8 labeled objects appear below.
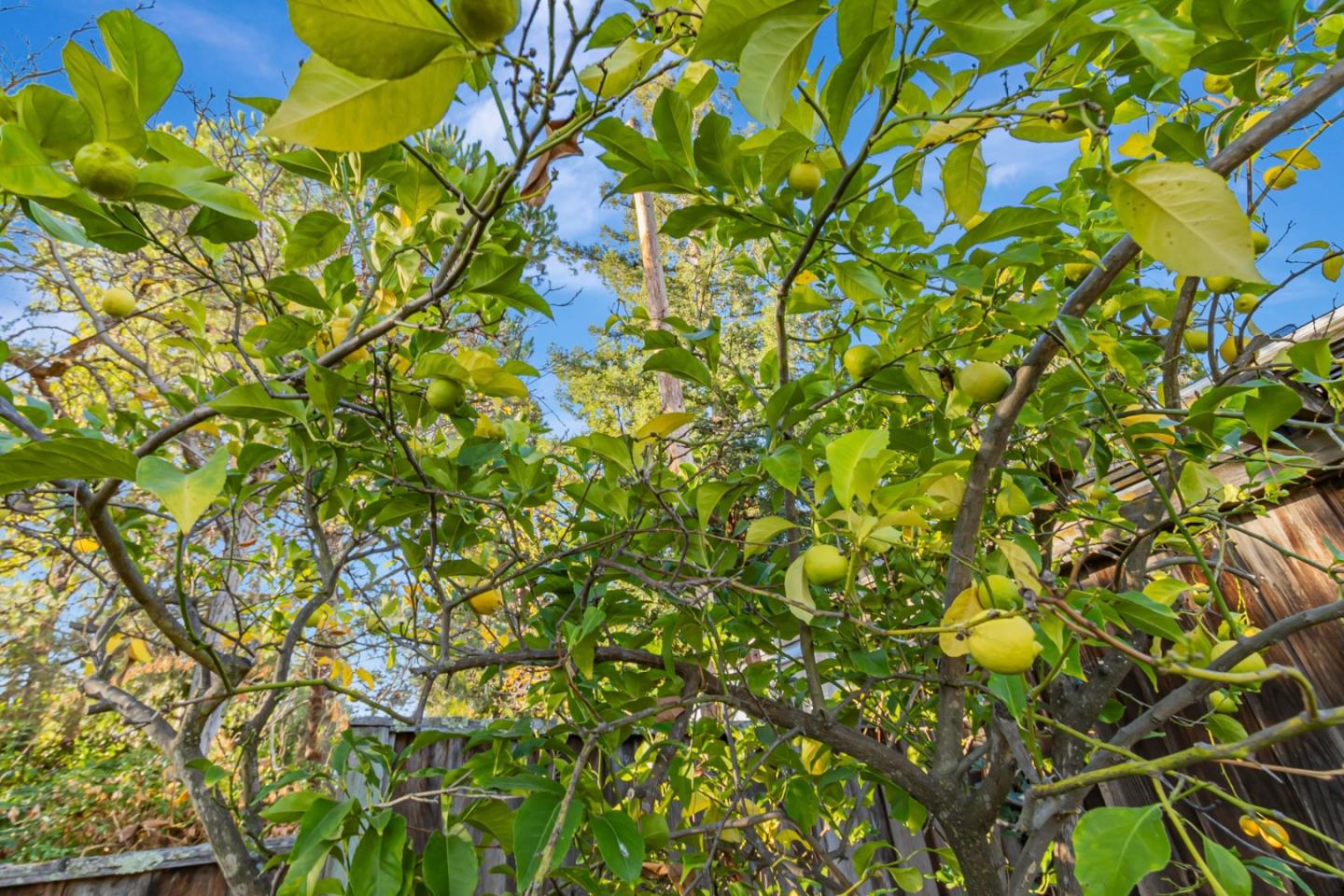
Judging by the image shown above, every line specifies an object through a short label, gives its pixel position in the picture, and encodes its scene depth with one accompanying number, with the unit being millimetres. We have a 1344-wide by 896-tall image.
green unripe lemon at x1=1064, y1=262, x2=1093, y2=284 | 1244
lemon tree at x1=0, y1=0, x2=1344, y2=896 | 489
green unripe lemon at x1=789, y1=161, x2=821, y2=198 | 861
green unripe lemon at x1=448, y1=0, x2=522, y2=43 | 358
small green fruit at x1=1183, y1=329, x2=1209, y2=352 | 1386
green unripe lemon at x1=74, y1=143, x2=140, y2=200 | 495
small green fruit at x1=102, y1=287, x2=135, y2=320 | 1067
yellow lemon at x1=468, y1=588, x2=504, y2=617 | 1272
